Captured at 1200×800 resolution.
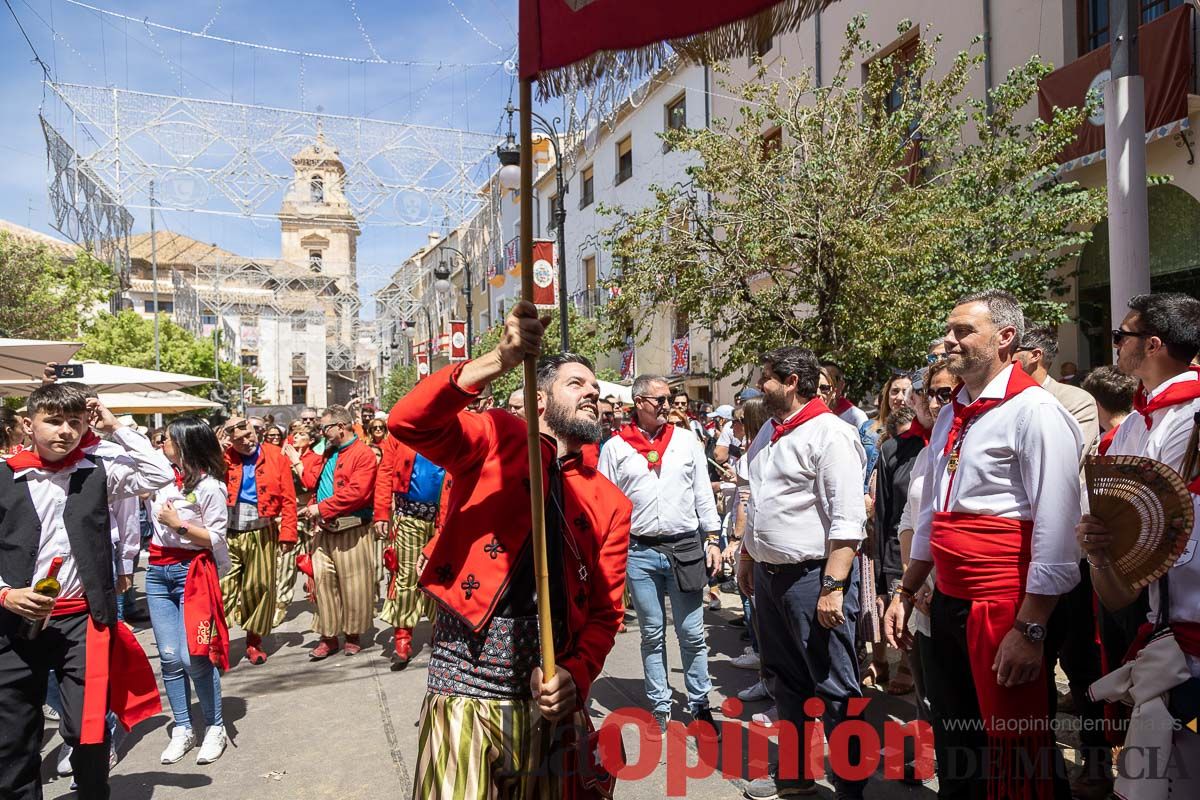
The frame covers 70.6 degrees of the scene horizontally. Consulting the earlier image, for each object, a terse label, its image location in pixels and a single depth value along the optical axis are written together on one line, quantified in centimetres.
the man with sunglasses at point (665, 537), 506
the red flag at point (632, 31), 214
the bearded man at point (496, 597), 247
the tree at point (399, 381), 4356
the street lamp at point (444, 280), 2130
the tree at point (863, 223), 1012
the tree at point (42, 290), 2345
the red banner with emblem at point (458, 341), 2097
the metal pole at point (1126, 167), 495
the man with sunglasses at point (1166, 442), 256
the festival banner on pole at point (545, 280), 1136
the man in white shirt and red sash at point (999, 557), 283
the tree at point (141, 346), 3350
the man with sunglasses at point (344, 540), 723
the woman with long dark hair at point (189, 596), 494
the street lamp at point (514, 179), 1267
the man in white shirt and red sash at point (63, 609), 353
